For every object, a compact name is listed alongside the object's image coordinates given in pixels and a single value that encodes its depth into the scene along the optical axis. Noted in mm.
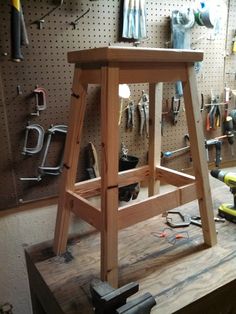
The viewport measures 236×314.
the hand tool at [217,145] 1443
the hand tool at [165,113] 1322
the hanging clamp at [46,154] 1072
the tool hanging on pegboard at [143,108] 1223
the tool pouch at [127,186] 1198
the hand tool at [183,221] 1087
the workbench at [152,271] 739
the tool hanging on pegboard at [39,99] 1017
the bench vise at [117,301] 581
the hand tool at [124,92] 1114
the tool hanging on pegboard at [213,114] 1418
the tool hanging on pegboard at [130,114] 1211
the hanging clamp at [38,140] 1037
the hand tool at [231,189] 1080
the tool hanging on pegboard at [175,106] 1317
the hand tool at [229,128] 1481
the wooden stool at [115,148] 668
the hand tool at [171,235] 1010
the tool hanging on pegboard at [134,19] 1078
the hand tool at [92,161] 1180
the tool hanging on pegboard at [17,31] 842
